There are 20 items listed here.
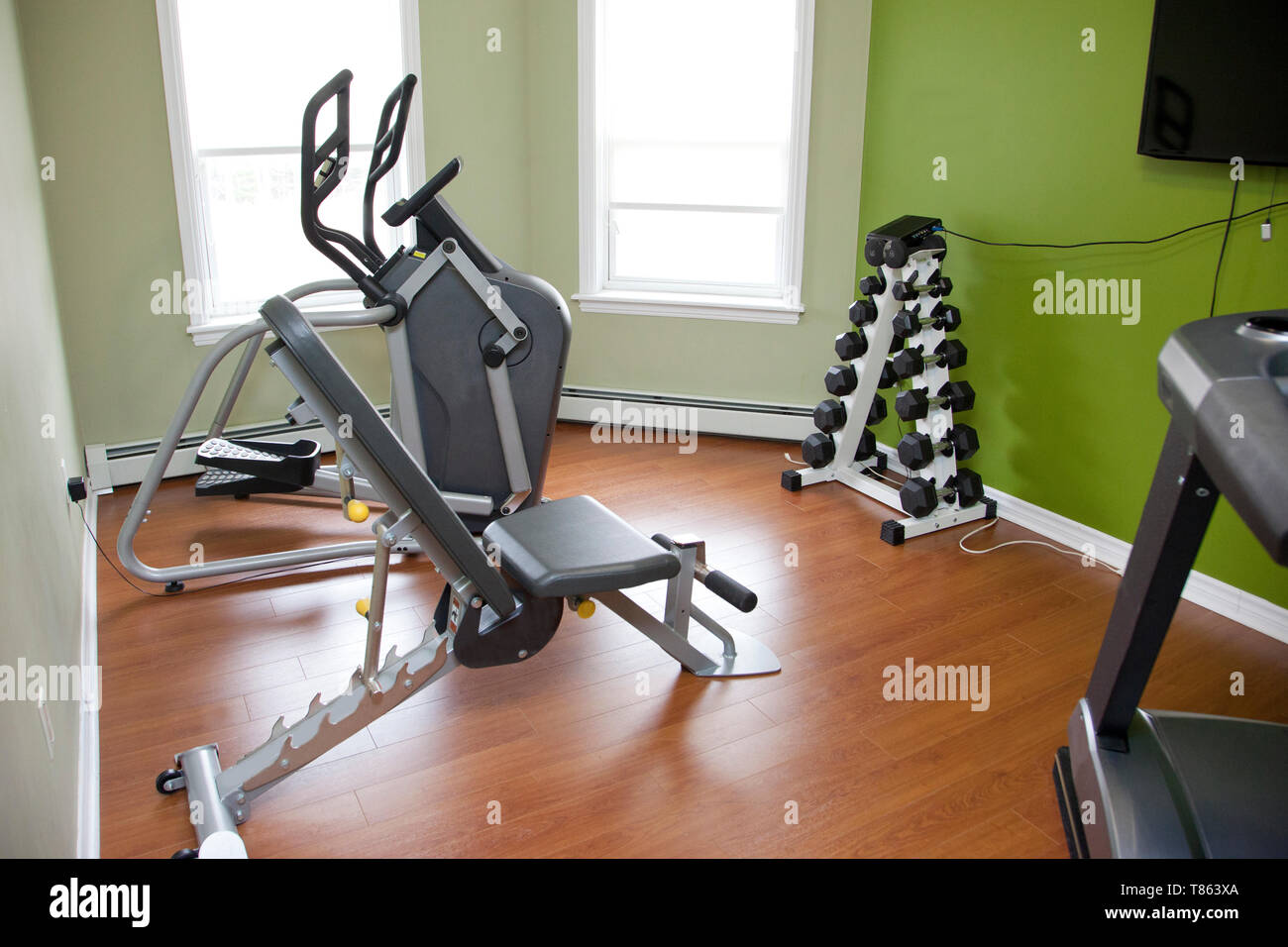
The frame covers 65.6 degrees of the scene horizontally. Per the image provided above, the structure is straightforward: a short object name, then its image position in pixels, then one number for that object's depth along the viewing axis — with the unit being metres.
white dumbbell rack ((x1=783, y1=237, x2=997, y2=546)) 3.31
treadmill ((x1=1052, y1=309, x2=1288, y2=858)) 1.26
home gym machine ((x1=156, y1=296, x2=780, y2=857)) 1.79
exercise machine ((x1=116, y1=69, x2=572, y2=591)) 2.81
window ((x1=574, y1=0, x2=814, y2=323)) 3.93
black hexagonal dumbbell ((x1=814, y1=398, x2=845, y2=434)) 3.62
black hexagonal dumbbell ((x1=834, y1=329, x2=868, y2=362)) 3.50
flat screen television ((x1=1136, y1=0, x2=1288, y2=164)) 2.46
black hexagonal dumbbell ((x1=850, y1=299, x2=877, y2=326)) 3.43
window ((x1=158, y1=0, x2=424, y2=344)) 3.59
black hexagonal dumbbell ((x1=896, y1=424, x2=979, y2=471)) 3.28
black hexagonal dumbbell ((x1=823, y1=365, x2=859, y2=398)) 3.55
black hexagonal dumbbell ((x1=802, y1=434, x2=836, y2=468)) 3.68
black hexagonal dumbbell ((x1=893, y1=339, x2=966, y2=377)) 3.29
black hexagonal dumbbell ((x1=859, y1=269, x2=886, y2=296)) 3.40
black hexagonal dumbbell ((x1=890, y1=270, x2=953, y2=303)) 3.28
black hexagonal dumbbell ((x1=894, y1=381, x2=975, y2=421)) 3.28
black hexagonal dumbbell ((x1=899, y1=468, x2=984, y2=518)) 3.30
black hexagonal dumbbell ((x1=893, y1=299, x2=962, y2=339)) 3.27
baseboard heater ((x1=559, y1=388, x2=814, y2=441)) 4.22
